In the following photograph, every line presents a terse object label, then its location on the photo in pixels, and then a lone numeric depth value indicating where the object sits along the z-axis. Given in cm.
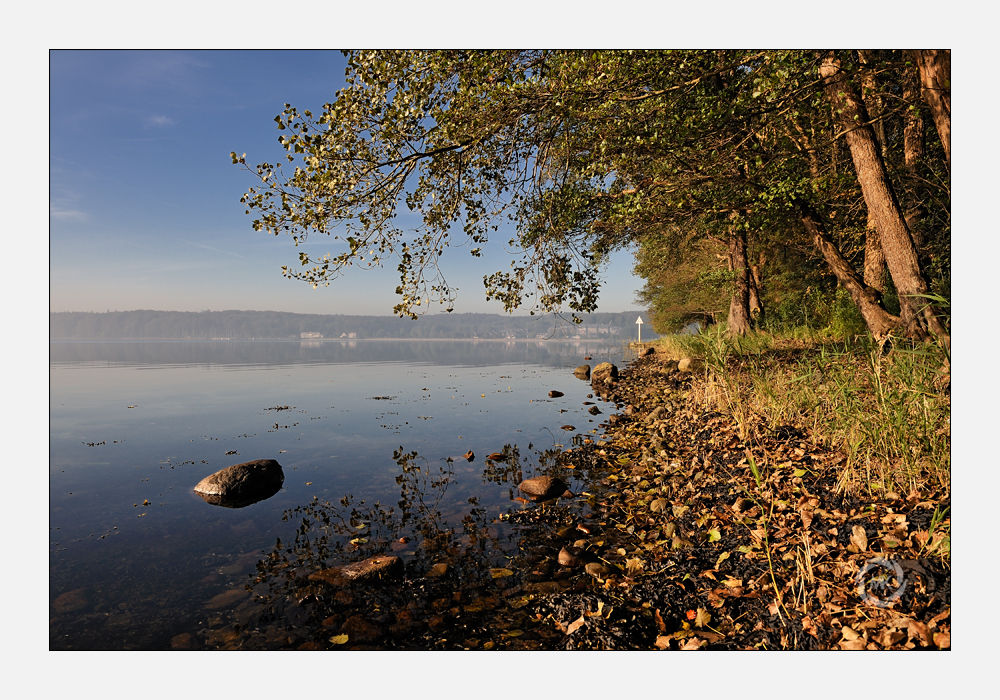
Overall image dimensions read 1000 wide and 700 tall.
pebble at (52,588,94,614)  471
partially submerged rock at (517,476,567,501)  684
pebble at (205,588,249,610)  456
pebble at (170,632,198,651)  408
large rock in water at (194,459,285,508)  770
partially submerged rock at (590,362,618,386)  2066
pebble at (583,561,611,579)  445
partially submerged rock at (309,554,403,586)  470
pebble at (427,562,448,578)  479
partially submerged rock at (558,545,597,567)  482
